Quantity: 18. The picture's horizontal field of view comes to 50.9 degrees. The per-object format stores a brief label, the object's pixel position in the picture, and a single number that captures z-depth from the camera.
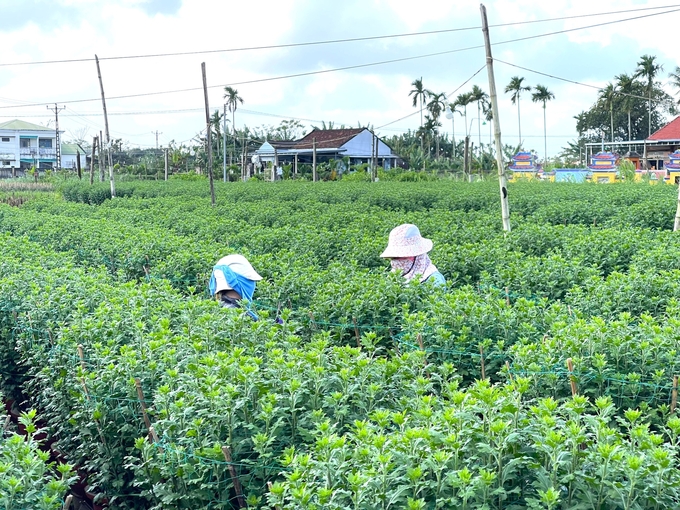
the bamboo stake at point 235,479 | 3.93
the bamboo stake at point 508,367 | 5.00
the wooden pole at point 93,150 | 41.12
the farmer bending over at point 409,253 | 8.23
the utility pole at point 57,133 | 68.94
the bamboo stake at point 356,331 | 6.85
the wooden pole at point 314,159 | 45.05
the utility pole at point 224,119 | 52.10
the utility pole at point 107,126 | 31.91
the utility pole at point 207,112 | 23.84
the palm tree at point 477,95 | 68.31
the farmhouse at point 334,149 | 63.53
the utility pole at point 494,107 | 14.19
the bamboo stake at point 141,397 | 4.82
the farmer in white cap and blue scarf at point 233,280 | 7.39
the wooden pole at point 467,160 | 43.03
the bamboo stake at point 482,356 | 5.62
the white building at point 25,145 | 83.16
